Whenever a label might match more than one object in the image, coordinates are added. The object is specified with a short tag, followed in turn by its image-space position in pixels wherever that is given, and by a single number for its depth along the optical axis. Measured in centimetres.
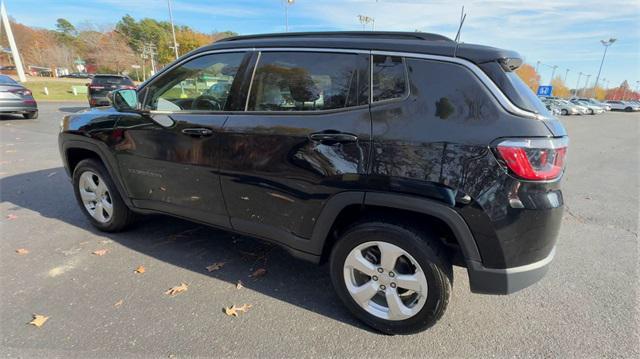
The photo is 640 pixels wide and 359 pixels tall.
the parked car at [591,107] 4388
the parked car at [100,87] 1584
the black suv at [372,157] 198
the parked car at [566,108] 3925
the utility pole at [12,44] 2735
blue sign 3109
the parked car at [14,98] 1128
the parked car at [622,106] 5400
